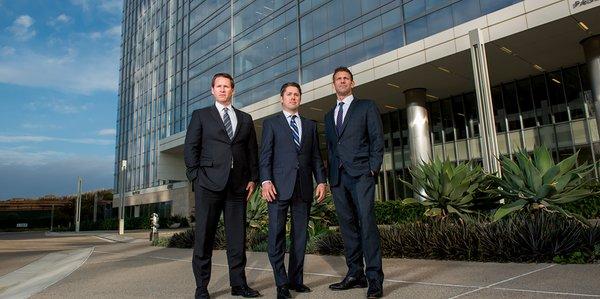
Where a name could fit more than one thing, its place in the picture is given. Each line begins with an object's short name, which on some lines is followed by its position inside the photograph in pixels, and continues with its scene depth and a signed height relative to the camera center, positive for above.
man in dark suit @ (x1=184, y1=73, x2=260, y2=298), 3.45 +0.32
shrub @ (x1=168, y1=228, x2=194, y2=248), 10.50 -0.66
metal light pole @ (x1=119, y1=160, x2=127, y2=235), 26.10 +0.74
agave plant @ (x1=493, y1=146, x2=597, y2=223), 5.57 +0.15
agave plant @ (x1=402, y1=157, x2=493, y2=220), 6.54 +0.16
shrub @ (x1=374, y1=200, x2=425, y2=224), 16.62 -0.33
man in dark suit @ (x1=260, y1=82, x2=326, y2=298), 3.53 +0.29
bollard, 14.97 -0.33
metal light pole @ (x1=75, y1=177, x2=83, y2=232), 38.43 +1.96
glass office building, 17.53 +7.73
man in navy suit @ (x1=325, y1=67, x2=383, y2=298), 3.44 +0.30
